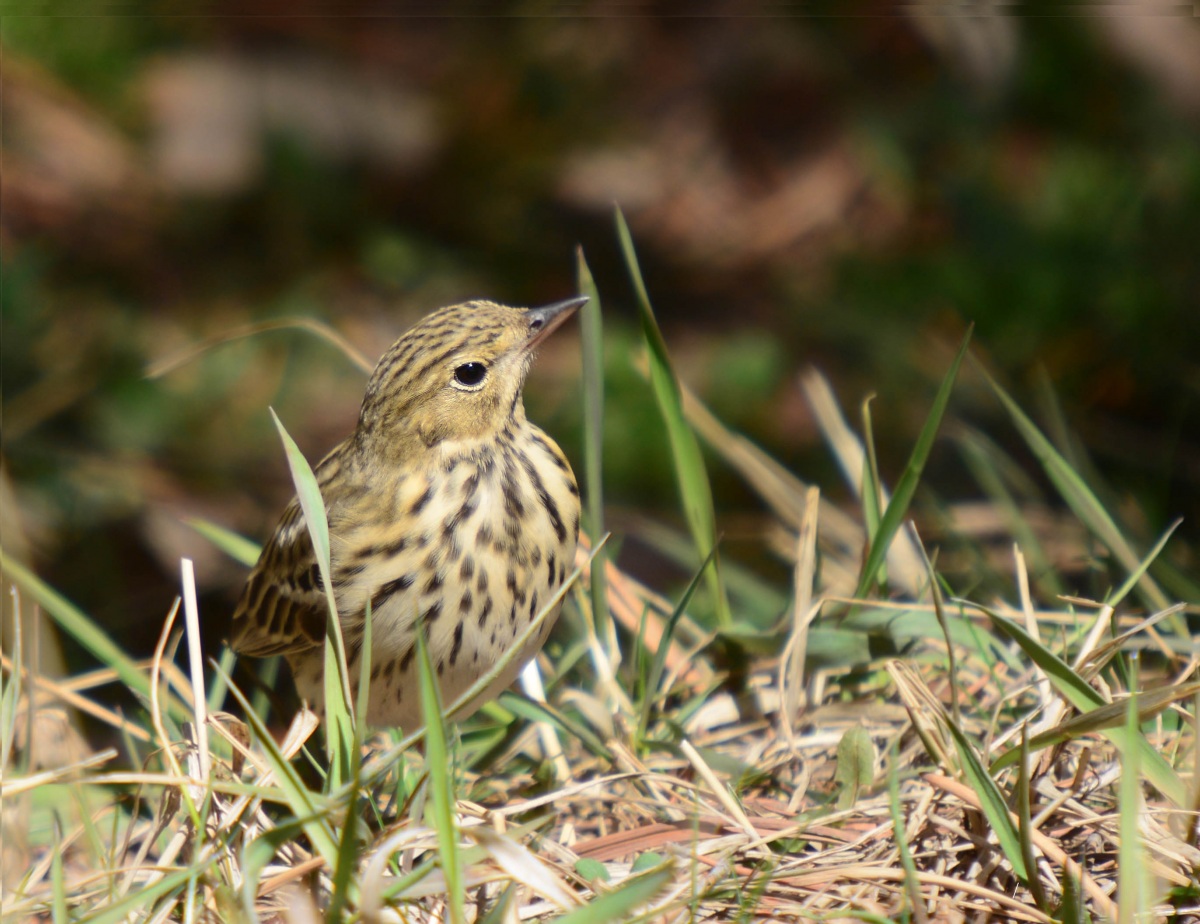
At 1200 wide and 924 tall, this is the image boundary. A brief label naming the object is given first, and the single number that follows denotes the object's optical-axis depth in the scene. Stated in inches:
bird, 215.5
